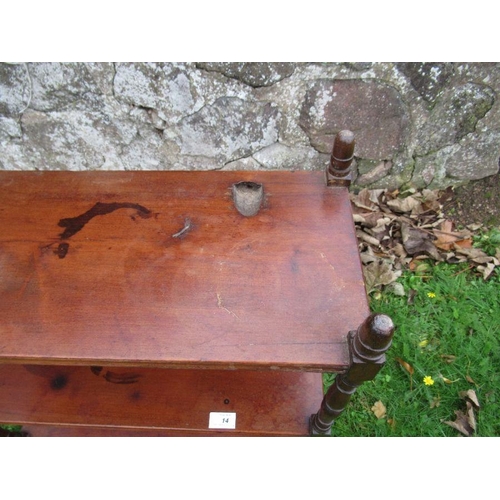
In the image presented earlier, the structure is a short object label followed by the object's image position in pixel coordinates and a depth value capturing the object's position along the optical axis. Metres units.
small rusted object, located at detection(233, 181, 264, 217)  1.30
